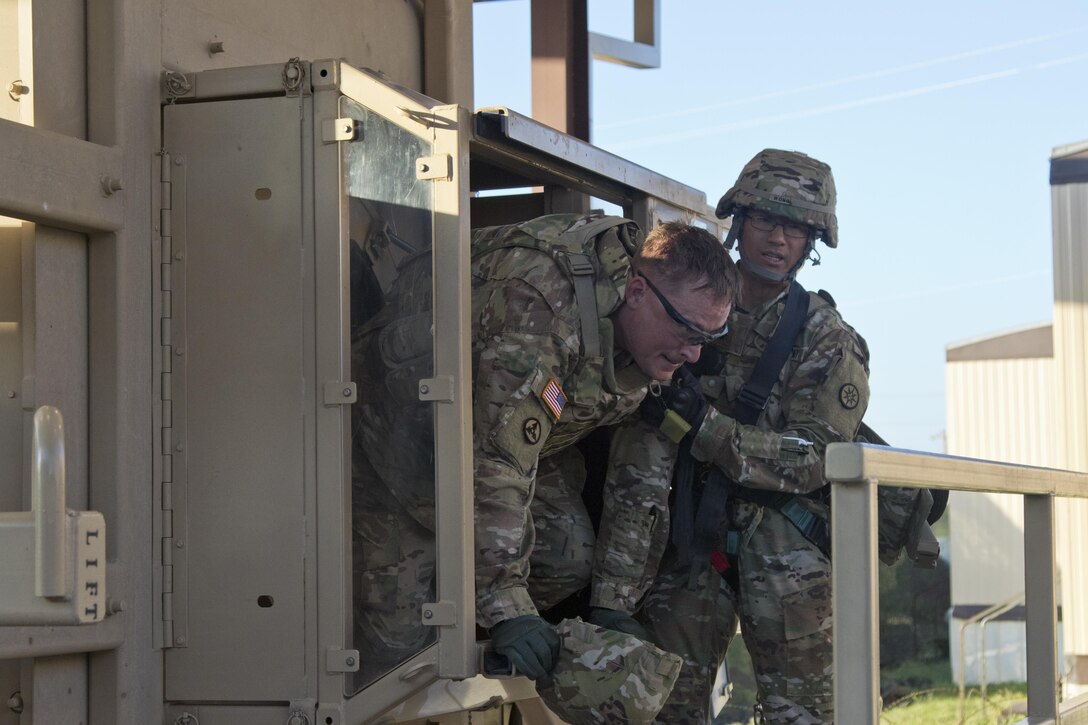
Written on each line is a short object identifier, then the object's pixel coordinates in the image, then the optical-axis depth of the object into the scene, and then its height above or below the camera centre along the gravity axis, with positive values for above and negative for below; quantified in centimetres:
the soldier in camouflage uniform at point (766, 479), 718 -8
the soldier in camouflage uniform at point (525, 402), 598 +12
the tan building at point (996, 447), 3732 -1
